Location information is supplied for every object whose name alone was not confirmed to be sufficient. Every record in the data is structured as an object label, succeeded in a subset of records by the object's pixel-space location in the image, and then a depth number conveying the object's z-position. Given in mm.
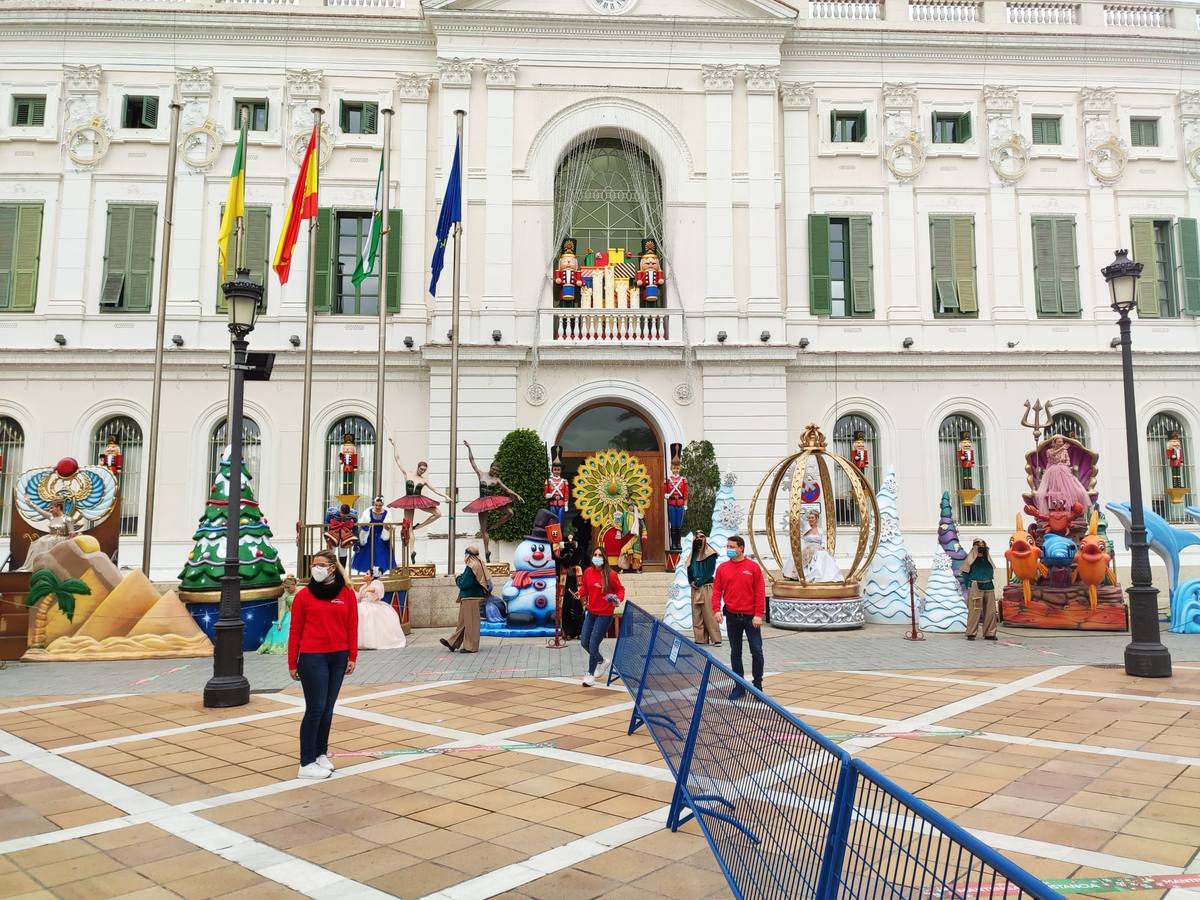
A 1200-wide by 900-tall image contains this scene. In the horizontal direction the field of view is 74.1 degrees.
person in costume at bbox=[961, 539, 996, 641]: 13391
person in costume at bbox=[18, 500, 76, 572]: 12343
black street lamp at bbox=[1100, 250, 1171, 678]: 9695
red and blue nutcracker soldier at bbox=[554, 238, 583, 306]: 20547
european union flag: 17297
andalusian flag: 17250
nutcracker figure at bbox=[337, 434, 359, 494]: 20016
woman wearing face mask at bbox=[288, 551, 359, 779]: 6078
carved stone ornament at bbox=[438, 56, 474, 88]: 20719
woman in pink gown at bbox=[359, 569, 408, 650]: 12867
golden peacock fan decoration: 15922
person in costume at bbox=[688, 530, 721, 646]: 12867
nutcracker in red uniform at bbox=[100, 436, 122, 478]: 19391
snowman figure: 14406
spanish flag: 16422
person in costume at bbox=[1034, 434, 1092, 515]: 14883
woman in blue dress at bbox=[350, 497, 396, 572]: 14789
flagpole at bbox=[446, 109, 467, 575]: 17203
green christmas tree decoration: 12781
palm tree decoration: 11938
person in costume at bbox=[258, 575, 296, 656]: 12609
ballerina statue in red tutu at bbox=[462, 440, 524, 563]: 16375
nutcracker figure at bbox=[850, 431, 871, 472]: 20234
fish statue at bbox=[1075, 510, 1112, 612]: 13695
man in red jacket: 8453
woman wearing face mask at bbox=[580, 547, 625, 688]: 9320
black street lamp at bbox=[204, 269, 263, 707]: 8672
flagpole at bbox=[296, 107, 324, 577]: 15984
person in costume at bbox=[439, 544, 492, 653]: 12289
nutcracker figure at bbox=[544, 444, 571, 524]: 17594
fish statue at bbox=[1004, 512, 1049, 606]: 14391
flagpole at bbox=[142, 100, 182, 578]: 16609
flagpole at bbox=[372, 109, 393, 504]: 17422
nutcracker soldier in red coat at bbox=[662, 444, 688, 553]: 18266
